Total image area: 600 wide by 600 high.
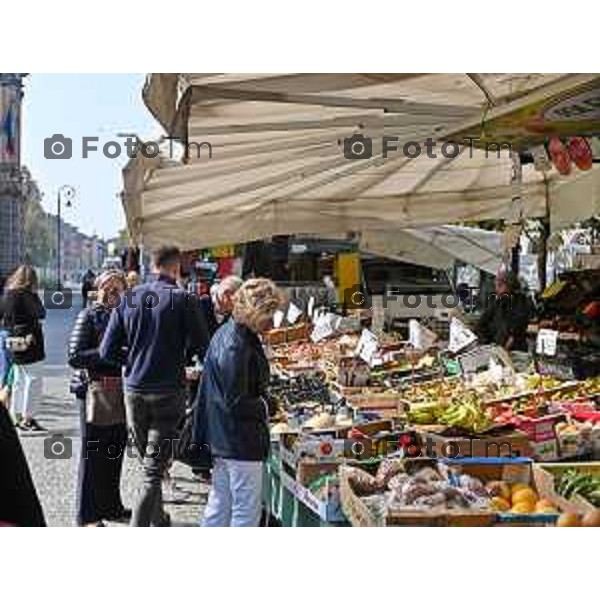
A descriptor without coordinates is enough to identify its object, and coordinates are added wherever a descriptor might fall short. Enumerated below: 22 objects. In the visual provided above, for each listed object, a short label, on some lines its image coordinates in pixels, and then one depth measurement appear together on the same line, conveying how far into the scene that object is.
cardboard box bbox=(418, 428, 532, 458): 5.38
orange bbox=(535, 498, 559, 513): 4.65
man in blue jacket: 5.75
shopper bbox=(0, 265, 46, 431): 8.48
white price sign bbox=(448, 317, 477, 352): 7.63
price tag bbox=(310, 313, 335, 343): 10.20
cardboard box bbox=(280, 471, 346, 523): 4.71
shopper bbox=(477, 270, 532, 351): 9.51
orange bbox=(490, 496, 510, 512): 4.64
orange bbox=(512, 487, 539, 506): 4.75
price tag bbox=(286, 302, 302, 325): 11.51
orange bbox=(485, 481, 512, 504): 4.84
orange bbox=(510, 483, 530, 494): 4.89
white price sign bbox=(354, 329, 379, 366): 8.25
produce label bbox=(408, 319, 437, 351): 8.76
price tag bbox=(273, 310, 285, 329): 11.71
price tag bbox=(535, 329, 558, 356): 8.02
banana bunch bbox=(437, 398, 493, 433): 5.62
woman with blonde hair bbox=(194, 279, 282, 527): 4.87
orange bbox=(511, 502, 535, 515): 4.63
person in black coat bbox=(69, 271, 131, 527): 6.16
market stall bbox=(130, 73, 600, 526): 4.92
